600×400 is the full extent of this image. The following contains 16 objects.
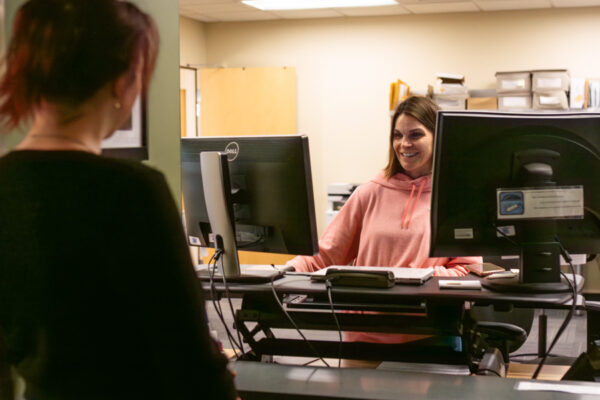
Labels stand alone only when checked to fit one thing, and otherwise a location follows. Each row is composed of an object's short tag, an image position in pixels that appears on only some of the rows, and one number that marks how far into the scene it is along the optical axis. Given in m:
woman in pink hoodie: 2.49
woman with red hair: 0.79
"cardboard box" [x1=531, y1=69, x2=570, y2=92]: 5.81
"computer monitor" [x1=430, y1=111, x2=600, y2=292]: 1.84
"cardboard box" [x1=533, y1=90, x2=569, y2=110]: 5.80
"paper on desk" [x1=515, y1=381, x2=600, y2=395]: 1.54
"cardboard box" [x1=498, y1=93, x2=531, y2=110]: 5.94
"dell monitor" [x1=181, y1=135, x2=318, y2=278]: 1.97
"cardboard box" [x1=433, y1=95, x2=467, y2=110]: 6.08
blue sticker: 1.83
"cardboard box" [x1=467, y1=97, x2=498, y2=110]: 6.03
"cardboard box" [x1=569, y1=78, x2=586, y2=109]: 5.79
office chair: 1.82
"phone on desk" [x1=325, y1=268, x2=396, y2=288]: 1.85
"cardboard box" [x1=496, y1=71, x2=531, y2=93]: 5.94
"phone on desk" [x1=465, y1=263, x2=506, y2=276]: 2.08
